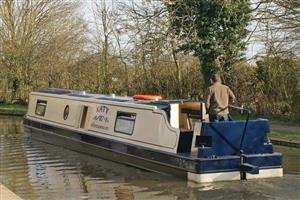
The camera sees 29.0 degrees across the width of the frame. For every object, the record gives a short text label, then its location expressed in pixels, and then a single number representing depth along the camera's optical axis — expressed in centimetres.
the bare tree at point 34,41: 3484
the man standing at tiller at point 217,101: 1160
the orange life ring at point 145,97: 1402
